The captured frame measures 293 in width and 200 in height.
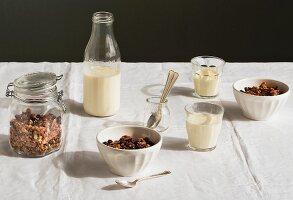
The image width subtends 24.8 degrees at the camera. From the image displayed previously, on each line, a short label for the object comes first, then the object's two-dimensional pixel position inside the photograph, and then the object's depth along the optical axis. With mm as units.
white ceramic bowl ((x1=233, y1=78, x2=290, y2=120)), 1662
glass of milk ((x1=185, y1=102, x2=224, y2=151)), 1490
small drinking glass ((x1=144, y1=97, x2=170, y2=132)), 1645
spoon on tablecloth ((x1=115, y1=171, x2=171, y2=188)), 1318
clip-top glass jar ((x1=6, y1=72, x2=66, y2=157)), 1441
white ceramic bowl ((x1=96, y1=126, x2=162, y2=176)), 1337
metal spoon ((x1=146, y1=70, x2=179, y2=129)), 1625
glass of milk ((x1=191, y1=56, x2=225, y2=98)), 1825
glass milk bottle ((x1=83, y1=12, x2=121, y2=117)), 1667
